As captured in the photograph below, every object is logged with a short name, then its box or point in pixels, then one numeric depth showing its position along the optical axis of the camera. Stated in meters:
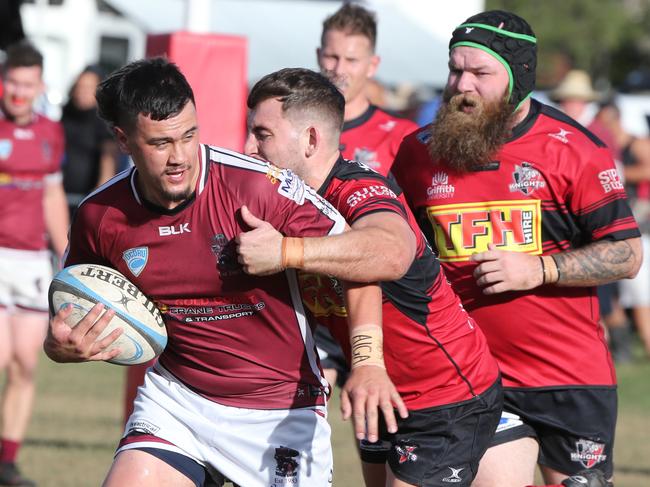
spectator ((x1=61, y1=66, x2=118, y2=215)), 25.41
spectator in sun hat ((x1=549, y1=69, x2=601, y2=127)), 27.75
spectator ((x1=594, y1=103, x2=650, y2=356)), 26.28
